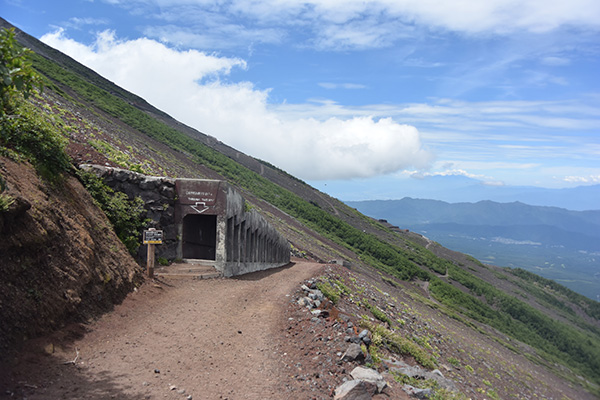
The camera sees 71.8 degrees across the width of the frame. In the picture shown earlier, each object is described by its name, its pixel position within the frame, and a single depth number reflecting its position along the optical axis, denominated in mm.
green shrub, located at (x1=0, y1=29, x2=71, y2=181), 9766
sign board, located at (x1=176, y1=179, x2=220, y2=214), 15391
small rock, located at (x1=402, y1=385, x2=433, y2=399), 8828
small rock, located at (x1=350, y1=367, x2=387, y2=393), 8125
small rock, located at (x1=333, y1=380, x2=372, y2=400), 7293
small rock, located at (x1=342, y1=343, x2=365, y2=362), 8927
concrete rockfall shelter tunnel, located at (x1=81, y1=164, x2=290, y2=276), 14094
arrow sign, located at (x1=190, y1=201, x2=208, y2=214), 15414
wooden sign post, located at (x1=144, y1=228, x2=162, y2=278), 12297
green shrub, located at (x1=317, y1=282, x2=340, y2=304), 15275
